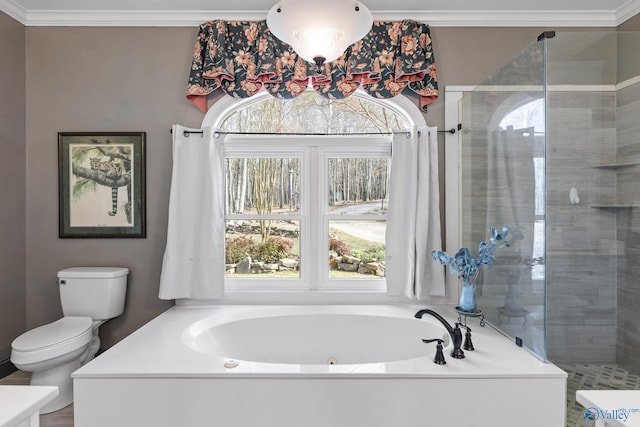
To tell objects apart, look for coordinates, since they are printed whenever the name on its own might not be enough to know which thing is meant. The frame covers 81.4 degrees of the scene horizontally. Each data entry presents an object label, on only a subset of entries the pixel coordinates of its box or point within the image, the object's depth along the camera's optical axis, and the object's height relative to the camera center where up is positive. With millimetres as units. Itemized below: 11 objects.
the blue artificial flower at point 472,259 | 2082 -283
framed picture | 2641 +186
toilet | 2068 -729
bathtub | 1629 -817
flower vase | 2131 -521
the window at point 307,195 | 2736 +111
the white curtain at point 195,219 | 2529 -63
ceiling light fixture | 1477 +764
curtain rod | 2564 +549
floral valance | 2537 +998
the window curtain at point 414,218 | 2533 -59
